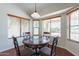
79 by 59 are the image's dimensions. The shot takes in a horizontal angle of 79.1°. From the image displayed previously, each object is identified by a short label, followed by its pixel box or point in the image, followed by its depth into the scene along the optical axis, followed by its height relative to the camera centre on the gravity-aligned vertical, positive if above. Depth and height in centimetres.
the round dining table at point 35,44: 126 -43
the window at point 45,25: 308 +17
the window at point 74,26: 180 +9
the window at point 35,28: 311 +1
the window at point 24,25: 289 +20
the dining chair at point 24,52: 133 -69
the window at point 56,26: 265 +12
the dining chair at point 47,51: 131 -68
